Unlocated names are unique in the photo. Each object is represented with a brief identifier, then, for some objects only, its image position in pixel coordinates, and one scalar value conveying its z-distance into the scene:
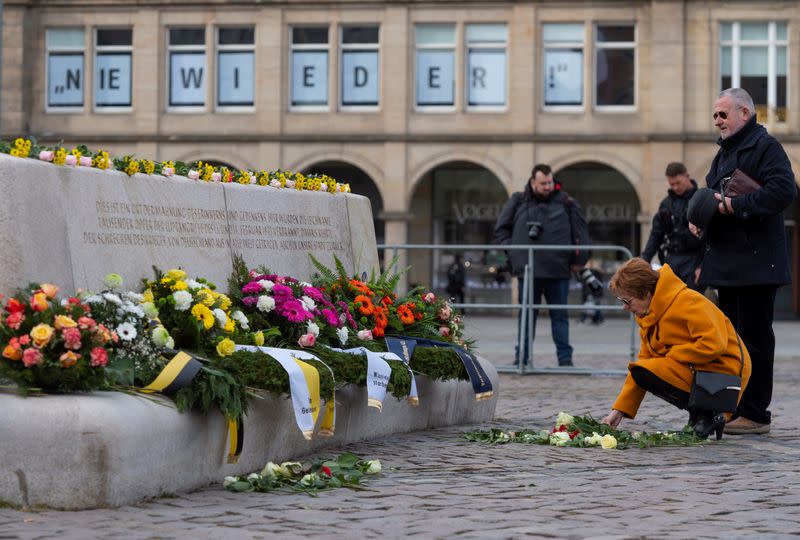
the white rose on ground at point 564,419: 9.59
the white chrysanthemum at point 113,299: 7.12
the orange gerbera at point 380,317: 9.53
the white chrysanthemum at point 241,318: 8.10
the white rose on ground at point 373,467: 7.52
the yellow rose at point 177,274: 7.86
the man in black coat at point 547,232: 15.88
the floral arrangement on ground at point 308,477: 7.02
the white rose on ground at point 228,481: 7.03
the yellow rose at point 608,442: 8.86
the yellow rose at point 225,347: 7.44
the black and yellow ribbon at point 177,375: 6.89
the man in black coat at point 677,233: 14.04
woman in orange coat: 8.92
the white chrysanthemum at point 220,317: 7.73
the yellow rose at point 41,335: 6.38
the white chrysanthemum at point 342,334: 8.91
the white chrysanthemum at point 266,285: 8.75
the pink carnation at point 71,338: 6.42
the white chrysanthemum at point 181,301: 7.57
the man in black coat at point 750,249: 9.55
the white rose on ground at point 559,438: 8.99
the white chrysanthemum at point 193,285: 7.84
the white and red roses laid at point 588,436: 8.97
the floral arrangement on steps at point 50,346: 6.38
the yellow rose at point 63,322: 6.47
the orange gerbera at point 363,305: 9.49
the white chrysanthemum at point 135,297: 7.44
